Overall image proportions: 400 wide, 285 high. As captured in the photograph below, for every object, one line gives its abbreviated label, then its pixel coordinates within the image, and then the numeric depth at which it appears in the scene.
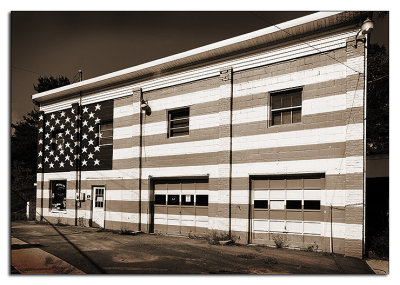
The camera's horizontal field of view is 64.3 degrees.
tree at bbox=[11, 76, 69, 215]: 14.50
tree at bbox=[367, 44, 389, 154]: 10.81
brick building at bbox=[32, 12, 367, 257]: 9.84
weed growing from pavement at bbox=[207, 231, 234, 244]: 11.44
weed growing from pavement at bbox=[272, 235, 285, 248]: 10.61
